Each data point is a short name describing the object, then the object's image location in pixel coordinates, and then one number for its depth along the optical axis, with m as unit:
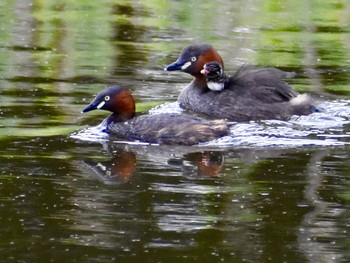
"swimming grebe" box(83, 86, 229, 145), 10.09
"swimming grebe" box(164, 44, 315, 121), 11.34
